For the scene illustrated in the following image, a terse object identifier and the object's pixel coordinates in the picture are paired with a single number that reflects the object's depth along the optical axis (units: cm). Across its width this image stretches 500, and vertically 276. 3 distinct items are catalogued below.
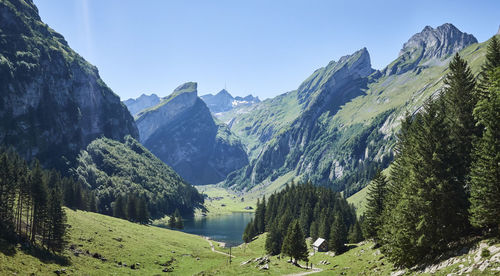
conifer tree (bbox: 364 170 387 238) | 6906
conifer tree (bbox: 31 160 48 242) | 7181
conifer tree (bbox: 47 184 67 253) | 7225
